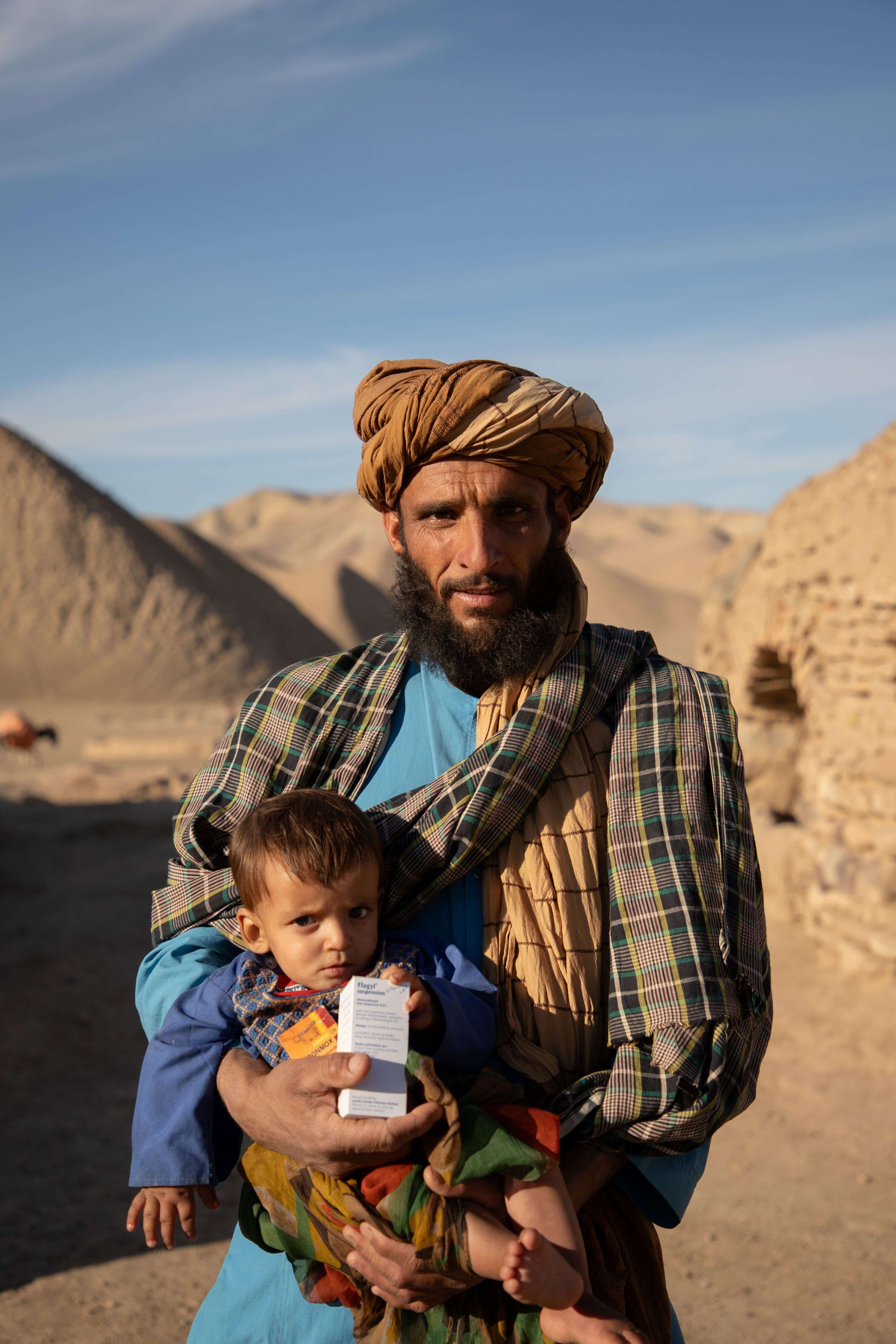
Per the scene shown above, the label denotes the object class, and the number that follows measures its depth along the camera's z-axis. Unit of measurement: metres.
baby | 1.59
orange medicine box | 1.52
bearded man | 1.54
